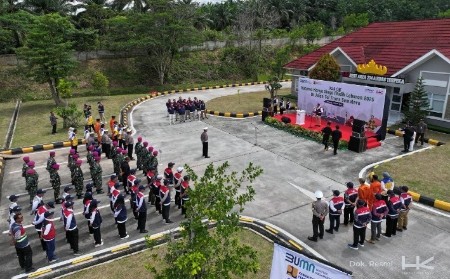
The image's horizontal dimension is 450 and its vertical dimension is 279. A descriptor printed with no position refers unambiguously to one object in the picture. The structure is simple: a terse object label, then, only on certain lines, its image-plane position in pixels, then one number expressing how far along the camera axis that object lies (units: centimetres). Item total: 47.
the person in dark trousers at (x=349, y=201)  1106
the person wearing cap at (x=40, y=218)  1008
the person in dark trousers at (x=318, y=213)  1016
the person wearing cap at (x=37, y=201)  1077
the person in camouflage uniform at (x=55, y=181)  1330
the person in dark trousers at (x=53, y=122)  2212
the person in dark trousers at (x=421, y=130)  1883
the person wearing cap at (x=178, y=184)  1226
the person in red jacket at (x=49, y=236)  956
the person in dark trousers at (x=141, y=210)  1084
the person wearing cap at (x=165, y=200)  1153
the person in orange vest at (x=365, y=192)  1100
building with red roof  2216
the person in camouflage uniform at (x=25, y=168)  1315
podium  2289
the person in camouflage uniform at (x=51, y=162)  1353
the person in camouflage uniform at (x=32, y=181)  1276
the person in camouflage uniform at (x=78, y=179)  1370
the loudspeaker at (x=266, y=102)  2411
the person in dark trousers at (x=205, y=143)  1734
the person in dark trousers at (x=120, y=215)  1054
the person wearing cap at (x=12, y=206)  964
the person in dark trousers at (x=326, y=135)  1830
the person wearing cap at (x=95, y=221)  1011
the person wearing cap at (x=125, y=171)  1432
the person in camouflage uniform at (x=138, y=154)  1597
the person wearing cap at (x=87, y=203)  1041
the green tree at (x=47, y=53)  2731
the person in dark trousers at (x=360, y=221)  976
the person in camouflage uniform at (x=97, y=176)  1394
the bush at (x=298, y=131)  1966
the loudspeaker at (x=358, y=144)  1828
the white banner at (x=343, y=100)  2028
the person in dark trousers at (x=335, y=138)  1759
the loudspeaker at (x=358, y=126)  1805
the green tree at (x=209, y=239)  560
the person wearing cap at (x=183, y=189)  1167
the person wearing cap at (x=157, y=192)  1188
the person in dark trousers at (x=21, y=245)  922
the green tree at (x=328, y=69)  2616
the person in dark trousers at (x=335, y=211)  1049
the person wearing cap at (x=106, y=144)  1811
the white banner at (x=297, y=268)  530
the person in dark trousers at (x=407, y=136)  1808
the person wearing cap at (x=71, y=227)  991
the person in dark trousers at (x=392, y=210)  1036
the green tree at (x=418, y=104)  2162
